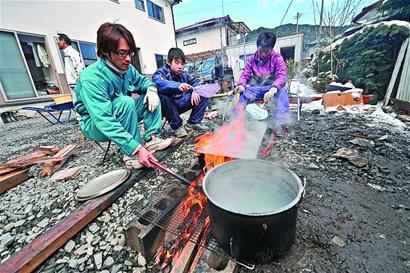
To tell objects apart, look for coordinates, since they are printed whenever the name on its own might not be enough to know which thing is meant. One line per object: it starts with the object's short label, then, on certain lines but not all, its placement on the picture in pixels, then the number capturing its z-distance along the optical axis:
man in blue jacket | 3.05
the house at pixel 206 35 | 19.91
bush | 4.78
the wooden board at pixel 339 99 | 5.00
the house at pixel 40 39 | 6.29
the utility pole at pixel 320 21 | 10.38
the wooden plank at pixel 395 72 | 4.59
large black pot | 1.00
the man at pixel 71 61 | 4.70
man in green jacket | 1.78
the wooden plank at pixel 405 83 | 4.19
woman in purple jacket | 3.44
